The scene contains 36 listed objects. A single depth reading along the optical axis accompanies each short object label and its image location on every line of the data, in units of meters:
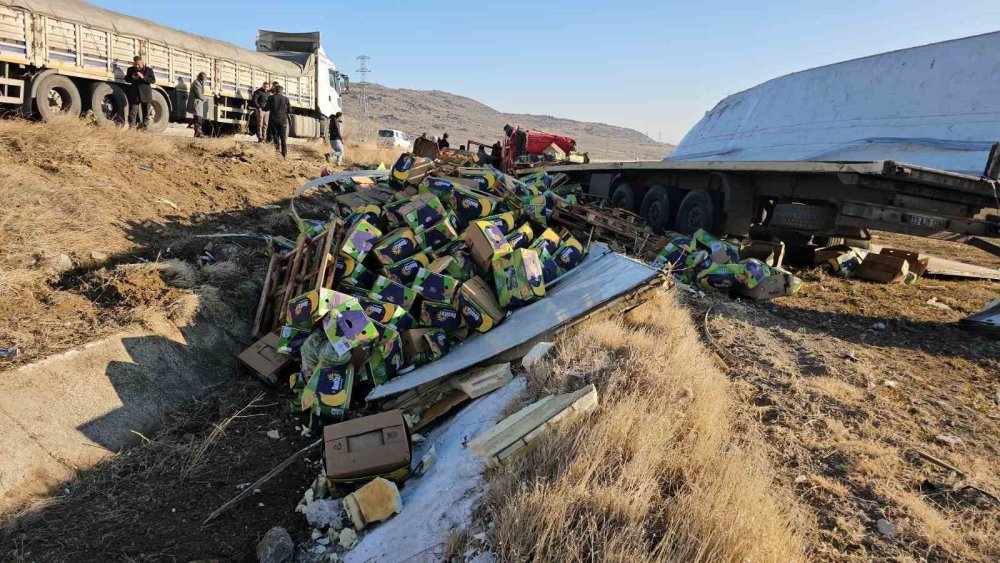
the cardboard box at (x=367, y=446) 3.47
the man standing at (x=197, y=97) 13.60
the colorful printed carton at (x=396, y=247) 5.73
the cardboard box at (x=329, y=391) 4.48
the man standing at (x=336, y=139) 15.38
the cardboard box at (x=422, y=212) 6.05
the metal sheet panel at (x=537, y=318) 4.62
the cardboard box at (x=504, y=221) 6.23
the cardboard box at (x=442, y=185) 6.85
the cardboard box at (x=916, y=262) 8.14
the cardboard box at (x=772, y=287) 6.82
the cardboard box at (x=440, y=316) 5.12
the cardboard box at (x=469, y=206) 6.61
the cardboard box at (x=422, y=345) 5.00
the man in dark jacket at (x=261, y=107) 14.48
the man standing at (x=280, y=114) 12.77
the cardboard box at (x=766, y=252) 7.47
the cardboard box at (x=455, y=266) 5.52
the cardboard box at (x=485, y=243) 5.48
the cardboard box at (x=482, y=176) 7.56
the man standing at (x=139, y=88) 11.52
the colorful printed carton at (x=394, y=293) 5.26
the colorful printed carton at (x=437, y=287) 5.16
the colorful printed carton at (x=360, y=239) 5.62
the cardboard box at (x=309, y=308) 4.81
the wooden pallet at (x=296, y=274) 5.49
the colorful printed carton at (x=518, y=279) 5.27
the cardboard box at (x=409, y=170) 7.82
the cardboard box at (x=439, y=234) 6.04
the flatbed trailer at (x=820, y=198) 6.12
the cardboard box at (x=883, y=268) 7.79
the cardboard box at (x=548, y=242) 6.12
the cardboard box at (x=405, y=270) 5.60
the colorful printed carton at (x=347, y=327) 4.60
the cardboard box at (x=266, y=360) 5.04
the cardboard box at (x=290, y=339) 4.98
